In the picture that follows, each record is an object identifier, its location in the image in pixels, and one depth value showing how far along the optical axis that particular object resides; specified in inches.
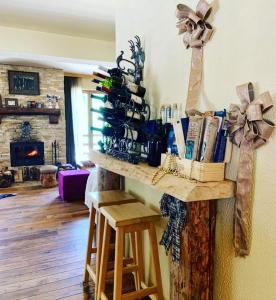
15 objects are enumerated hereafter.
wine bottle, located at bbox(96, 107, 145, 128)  69.6
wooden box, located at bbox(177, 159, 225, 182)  47.1
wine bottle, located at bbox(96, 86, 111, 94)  68.6
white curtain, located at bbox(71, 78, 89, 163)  273.3
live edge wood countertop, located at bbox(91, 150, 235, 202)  44.4
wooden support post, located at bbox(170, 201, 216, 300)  50.6
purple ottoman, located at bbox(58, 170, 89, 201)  179.8
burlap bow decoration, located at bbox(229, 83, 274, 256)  42.8
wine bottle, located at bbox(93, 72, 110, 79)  73.7
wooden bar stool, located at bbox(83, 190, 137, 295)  76.7
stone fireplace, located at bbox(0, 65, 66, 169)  231.1
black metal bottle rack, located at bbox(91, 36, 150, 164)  68.5
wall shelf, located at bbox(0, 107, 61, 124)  226.5
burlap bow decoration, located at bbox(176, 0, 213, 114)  53.7
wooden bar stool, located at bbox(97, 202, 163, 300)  62.9
